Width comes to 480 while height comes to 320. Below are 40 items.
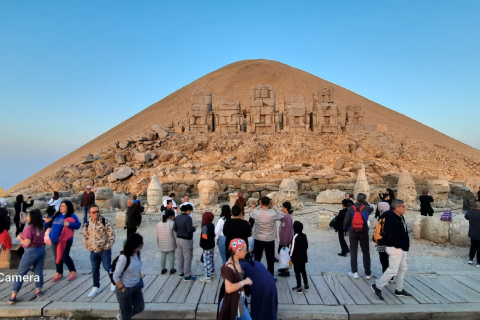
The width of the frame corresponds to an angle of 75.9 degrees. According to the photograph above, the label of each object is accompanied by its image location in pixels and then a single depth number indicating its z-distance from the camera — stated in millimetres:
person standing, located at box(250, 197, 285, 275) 5371
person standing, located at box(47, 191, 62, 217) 8797
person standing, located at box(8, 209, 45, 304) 4930
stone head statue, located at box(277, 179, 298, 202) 13109
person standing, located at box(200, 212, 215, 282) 5371
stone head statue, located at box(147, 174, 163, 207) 13547
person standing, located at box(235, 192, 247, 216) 8581
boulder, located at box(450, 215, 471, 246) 8180
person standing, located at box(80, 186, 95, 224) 10573
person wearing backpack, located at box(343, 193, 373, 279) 5660
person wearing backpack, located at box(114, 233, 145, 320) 4001
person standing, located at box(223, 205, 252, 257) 4895
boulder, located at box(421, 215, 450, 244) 8430
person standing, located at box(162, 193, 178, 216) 8689
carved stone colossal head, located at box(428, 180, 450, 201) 14078
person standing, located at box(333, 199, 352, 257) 7258
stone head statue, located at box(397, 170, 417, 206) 13359
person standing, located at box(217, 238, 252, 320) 3275
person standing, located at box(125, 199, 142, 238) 6945
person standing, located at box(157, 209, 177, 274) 5766
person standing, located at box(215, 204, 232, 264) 5792
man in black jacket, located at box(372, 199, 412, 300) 4789
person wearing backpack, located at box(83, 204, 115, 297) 5070
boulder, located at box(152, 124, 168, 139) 23875
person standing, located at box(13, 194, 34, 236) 9359
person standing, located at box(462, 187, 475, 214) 9781
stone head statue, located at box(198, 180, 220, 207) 13195
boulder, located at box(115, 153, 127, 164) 20733
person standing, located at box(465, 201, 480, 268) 6578
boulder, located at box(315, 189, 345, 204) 14297
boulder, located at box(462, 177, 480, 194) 14281
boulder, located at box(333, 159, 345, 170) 19539
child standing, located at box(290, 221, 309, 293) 5059
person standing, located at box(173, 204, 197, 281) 5477
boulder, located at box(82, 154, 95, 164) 20864
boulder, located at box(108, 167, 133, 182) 18078
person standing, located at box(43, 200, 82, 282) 5664
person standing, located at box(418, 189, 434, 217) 9875
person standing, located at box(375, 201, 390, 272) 5250
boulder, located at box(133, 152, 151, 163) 20344
